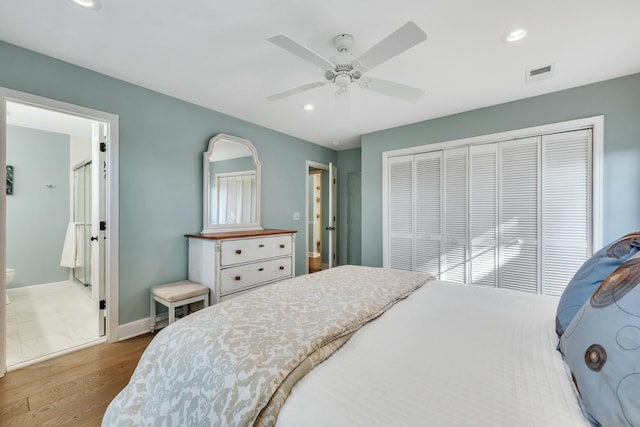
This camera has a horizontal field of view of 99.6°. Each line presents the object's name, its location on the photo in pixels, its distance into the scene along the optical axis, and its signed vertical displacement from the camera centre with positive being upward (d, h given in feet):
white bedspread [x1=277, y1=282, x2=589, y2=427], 2.21 -1.65
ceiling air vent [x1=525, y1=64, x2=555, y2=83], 7.62 +4.02
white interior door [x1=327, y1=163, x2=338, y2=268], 16.91 -0.17
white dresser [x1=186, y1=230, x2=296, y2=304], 8.85 -1.73
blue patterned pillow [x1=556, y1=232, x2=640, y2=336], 3.08 -0.79
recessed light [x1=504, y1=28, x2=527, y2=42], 6.05 +4.04
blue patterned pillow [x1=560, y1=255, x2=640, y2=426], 1.88 -1.12
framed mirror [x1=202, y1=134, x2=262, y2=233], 10.32 +1.11
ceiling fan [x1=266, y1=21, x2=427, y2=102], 4.63 +3.00
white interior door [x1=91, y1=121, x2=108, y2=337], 8.11 -0.16
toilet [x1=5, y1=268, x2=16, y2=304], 10.77 -2.47
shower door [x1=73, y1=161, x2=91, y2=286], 12.42 -0.24
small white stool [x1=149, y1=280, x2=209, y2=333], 8.02 -2.52
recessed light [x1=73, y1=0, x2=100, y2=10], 5.21 +4.09
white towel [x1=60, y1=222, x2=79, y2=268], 13.34 -1.80
